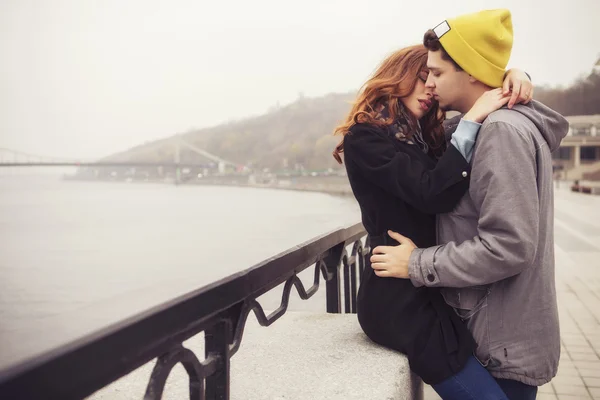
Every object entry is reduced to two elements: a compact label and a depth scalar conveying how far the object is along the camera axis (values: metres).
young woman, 1.43
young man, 1.33
